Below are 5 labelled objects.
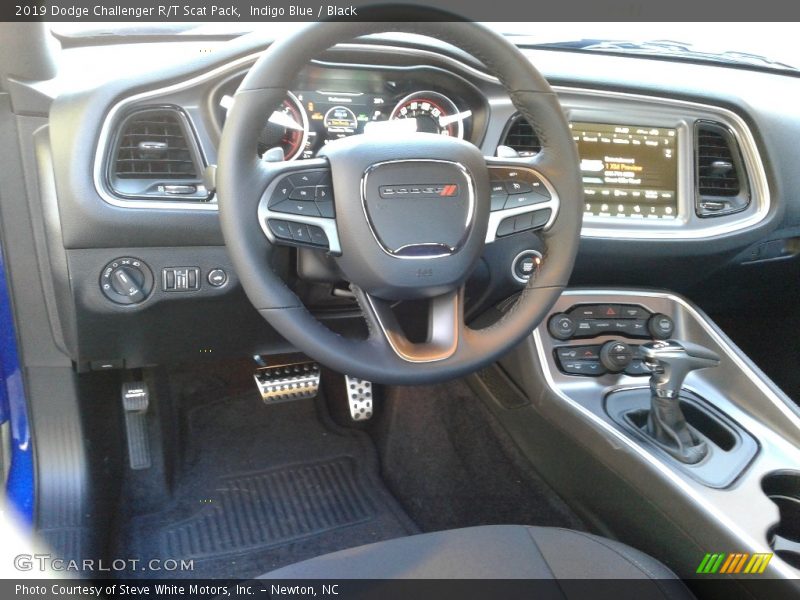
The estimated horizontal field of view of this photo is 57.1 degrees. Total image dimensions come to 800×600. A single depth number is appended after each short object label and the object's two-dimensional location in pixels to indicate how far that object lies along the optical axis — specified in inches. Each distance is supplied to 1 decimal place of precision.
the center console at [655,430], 50.6
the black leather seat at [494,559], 44.2
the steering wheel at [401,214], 43.8
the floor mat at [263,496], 72.9
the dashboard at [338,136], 55.2
